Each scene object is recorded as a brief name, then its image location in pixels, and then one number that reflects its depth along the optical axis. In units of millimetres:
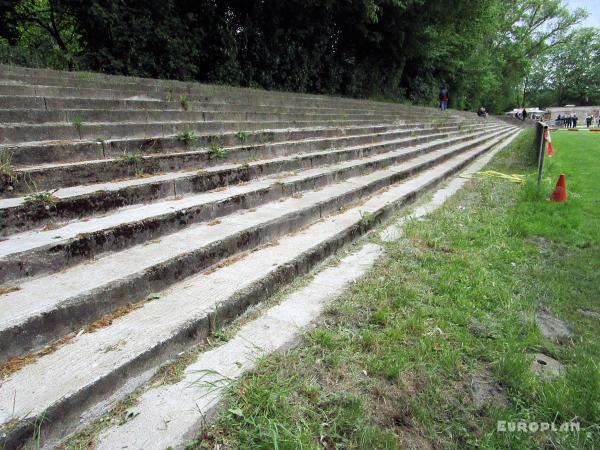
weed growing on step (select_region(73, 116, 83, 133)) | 3481
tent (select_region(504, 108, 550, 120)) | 50831
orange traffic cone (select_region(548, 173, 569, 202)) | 5301
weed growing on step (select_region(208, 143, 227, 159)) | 4141
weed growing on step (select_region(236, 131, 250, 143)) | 4918
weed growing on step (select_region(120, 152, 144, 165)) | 3244
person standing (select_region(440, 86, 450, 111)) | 23772
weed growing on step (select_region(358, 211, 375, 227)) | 3689
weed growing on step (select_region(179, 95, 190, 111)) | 5342
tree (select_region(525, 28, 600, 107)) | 67638
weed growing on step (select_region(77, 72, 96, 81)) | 4969
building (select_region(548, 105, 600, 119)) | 59250
